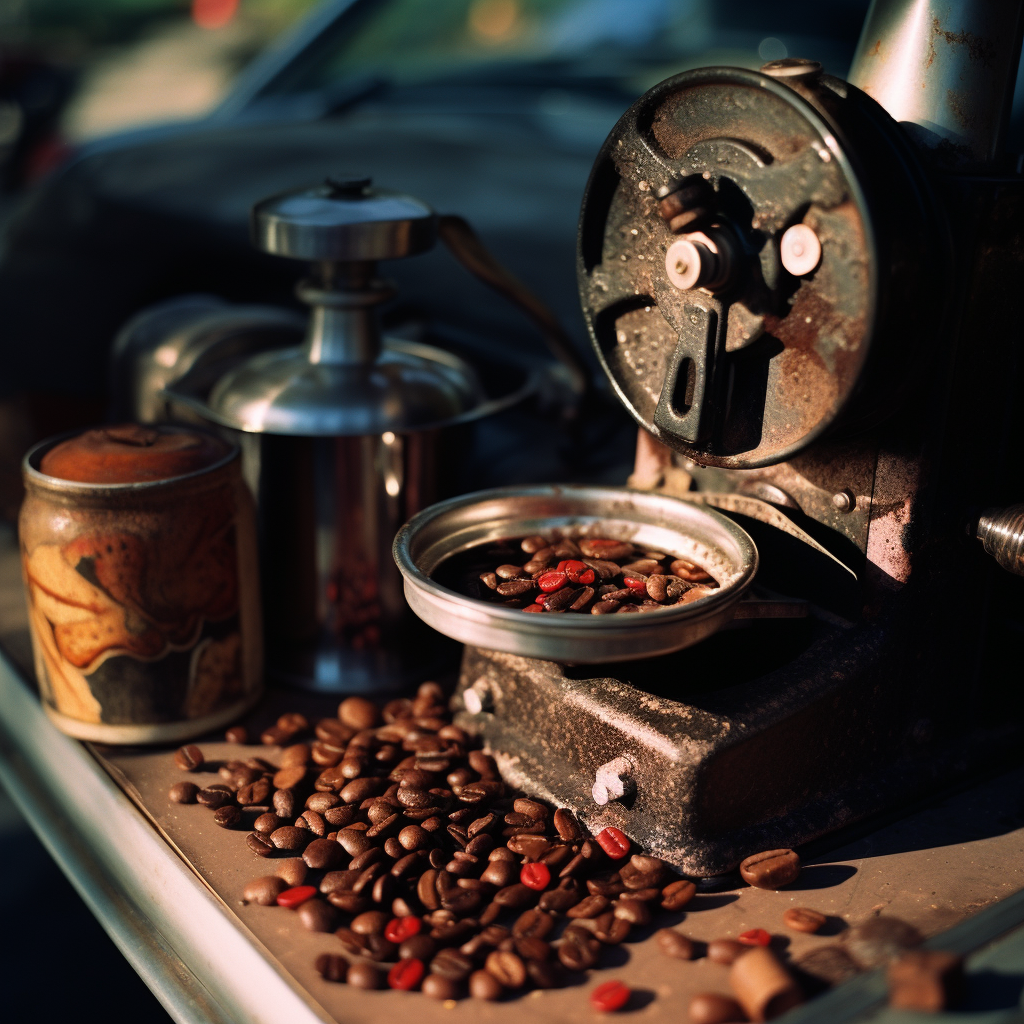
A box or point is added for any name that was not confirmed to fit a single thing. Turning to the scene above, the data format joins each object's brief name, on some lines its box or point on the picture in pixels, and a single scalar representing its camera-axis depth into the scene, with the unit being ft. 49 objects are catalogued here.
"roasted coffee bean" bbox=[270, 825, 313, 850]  1.97
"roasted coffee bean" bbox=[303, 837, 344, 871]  1.94
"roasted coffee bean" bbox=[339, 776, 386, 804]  2.03
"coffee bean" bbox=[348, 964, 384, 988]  1.80
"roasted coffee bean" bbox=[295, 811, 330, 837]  1.99
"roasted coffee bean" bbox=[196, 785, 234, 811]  2.05
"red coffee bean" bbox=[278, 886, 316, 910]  1.89
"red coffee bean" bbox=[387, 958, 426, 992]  1.80
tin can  2.08
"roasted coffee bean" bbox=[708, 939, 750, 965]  1.81
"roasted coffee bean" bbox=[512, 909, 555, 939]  1.85
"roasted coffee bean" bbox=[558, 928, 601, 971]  1.82
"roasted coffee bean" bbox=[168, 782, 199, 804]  2.05
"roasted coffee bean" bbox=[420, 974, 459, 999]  1.79
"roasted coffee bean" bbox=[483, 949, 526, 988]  1.80
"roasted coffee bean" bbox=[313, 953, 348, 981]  1.81
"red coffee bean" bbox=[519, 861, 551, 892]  1.91
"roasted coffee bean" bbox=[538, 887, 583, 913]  1.89
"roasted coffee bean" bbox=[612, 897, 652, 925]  1.86
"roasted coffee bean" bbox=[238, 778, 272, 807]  2.05
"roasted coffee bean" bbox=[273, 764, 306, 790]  2.07
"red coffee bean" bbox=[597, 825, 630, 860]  1.94
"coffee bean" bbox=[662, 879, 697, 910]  1.89
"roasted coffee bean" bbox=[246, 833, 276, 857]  1.97
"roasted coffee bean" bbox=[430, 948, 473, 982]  1.80
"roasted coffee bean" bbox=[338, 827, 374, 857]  1.95
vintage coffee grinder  1.85
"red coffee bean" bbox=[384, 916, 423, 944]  1.85
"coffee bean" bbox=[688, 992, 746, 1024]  1.74
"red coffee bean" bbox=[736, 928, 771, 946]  1.83
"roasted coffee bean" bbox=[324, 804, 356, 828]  1.99
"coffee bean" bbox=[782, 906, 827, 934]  1.85
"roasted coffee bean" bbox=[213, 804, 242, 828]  2.01
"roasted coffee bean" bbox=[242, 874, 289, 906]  1.90
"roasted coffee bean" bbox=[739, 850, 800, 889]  1.91
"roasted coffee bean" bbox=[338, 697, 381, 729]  2.20
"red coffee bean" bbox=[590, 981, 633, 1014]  1.77
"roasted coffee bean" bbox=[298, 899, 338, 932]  1.86
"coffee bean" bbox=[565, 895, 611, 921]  1.88
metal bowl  1.82
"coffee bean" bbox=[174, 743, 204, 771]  2.12
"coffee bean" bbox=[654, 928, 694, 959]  1.83
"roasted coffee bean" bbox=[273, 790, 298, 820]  2.02
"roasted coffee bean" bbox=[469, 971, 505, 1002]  1.79
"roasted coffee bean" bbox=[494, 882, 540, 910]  1.89
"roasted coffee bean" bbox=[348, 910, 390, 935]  1.86
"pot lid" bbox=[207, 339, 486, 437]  2.26
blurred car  2.91
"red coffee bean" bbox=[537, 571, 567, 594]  1.97
